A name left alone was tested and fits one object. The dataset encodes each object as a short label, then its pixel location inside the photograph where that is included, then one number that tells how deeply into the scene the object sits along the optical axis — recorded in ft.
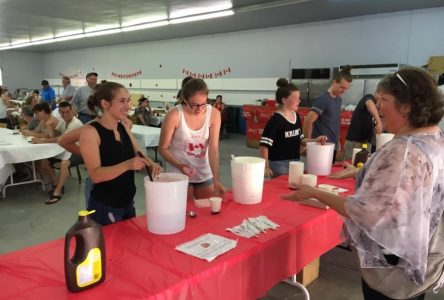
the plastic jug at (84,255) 3.55
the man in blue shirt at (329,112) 10.79
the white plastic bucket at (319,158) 8.67
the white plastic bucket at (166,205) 4.81
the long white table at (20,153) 13.80
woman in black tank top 5.63
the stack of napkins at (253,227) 5.19
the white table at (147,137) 18.26
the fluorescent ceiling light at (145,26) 28.62
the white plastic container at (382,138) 9.88
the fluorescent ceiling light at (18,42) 44.29
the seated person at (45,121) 15.47
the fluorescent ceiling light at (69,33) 34.89
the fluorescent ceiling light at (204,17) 24.62
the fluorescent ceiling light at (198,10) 23.17
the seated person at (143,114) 24.38
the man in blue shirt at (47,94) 37.57
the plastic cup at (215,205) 6.00
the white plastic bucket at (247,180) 6.45
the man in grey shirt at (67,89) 28.35
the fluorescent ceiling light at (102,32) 32.79
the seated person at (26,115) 19.83
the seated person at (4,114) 25.64
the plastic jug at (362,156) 9.04
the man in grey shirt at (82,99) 21.02
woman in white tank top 7.14
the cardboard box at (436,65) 20.27
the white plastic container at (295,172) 7.50
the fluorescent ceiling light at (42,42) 42.40
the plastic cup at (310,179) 7.20
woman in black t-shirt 8.96
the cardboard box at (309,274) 8.46
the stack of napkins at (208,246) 4.49
